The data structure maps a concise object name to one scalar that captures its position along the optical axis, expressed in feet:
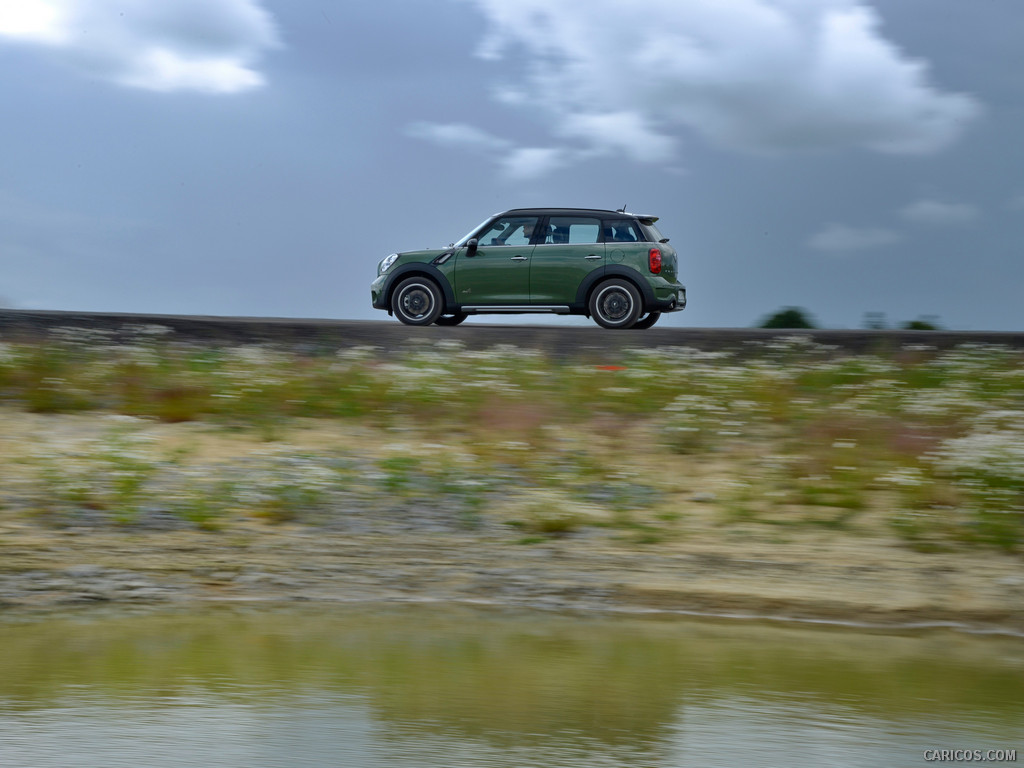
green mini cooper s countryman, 48.93
